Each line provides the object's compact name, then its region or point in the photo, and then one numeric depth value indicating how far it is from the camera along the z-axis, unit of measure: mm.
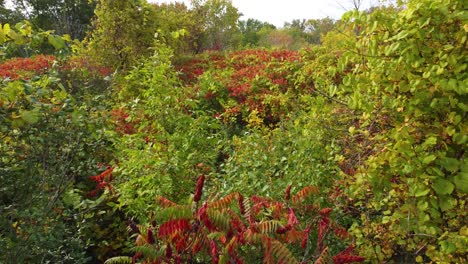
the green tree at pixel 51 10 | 24781
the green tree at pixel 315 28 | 34006
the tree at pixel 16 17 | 19266
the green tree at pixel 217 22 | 21992
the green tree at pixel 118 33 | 9445
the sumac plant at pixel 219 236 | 2152
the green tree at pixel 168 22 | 10133
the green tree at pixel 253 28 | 34397
